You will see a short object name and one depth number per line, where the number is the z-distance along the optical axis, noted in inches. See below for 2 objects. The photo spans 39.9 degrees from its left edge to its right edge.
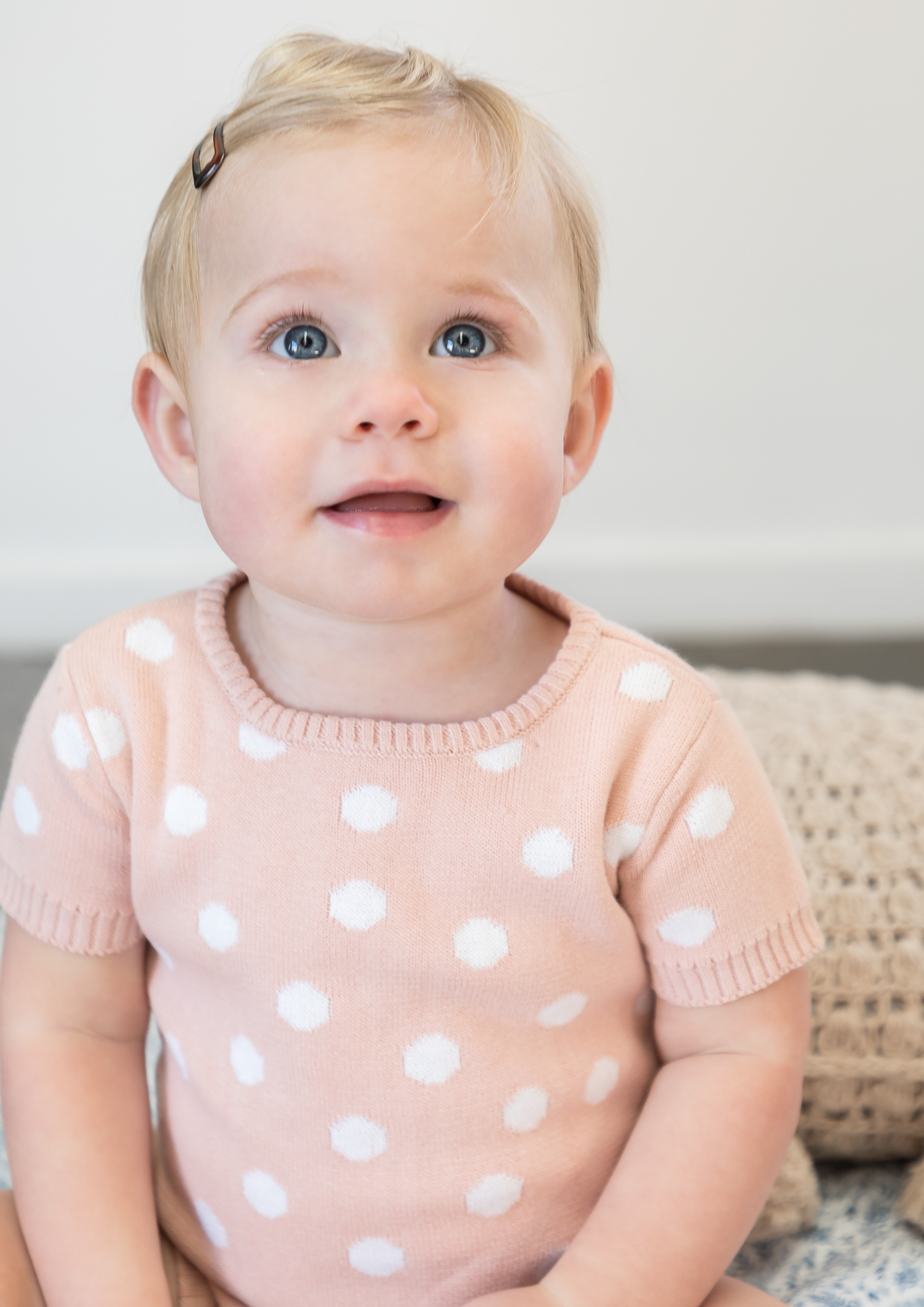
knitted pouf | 32.2
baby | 24.0
